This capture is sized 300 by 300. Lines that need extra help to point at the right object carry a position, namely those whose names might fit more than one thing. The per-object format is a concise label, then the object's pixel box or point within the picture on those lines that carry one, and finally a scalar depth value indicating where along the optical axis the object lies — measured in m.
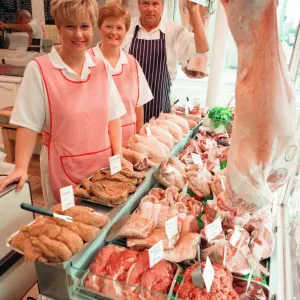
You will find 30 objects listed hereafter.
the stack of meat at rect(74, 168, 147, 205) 1.29
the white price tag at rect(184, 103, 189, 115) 2.73
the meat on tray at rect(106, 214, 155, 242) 1.19
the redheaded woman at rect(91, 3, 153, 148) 2.02
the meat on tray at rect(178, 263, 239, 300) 1.00
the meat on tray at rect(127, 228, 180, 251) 1.18
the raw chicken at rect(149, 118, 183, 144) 2.09
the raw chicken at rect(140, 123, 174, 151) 1.90
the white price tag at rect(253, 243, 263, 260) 1.27
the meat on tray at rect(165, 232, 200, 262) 1.15
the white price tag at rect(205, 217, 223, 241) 1.24
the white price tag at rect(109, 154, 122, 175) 1.42
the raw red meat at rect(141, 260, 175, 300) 1.02
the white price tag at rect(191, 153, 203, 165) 1.94
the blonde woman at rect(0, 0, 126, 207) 1.49
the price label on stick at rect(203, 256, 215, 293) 1.00
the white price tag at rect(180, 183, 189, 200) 1.60
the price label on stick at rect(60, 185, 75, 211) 1.12
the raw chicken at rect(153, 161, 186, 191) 1.69
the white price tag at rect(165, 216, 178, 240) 1.20
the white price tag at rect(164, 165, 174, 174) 1.69
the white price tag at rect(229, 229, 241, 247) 1.28
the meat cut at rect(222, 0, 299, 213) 0.74
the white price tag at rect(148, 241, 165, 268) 1.06
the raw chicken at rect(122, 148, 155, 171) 1.59
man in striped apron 2.59
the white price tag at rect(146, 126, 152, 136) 1.91
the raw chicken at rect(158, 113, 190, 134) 2.25
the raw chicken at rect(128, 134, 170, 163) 1.71
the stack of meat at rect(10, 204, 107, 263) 0.95
